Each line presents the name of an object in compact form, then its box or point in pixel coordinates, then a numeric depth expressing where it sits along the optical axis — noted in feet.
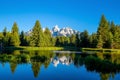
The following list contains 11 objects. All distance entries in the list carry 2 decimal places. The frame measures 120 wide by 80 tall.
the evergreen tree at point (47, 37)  379.14
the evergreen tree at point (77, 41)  428.31
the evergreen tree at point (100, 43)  305.12
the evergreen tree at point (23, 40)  373.61
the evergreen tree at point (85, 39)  381.60
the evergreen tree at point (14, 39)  336.08
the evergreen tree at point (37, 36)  342.23
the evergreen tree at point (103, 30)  317.83
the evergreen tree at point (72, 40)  519.93
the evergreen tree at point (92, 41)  332.47
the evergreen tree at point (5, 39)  342.85
